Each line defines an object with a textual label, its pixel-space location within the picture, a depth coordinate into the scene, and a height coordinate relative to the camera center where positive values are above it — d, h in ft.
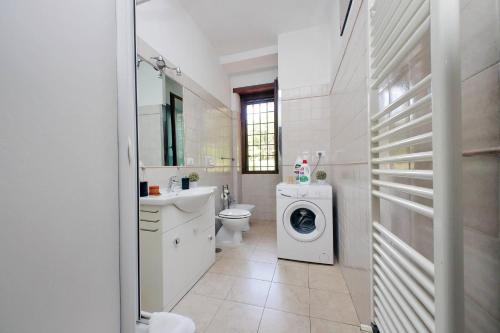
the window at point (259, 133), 11.44 +2.03
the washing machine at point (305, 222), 6.44 -1.98
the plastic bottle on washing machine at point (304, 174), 7.55 -0.33
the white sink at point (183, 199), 4.23 -0.75
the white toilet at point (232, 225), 7.84 -2.42
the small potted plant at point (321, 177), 7.76 -0.47
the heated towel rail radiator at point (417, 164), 1.13 +0.00
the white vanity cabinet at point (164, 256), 4.29 -2.07
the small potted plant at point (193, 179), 6.74 -0.42
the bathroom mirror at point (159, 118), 5.61 +1.57
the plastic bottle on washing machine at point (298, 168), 7.80 -0.12
